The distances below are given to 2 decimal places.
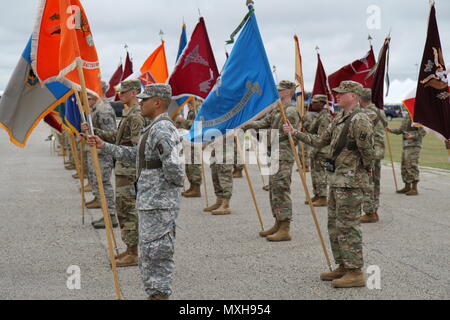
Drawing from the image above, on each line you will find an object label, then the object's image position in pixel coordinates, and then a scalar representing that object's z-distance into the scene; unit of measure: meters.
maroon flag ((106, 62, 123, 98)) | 16.70
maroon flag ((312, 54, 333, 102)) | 11.60
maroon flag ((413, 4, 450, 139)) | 7.52
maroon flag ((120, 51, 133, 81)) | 15.09
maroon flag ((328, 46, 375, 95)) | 11.61
